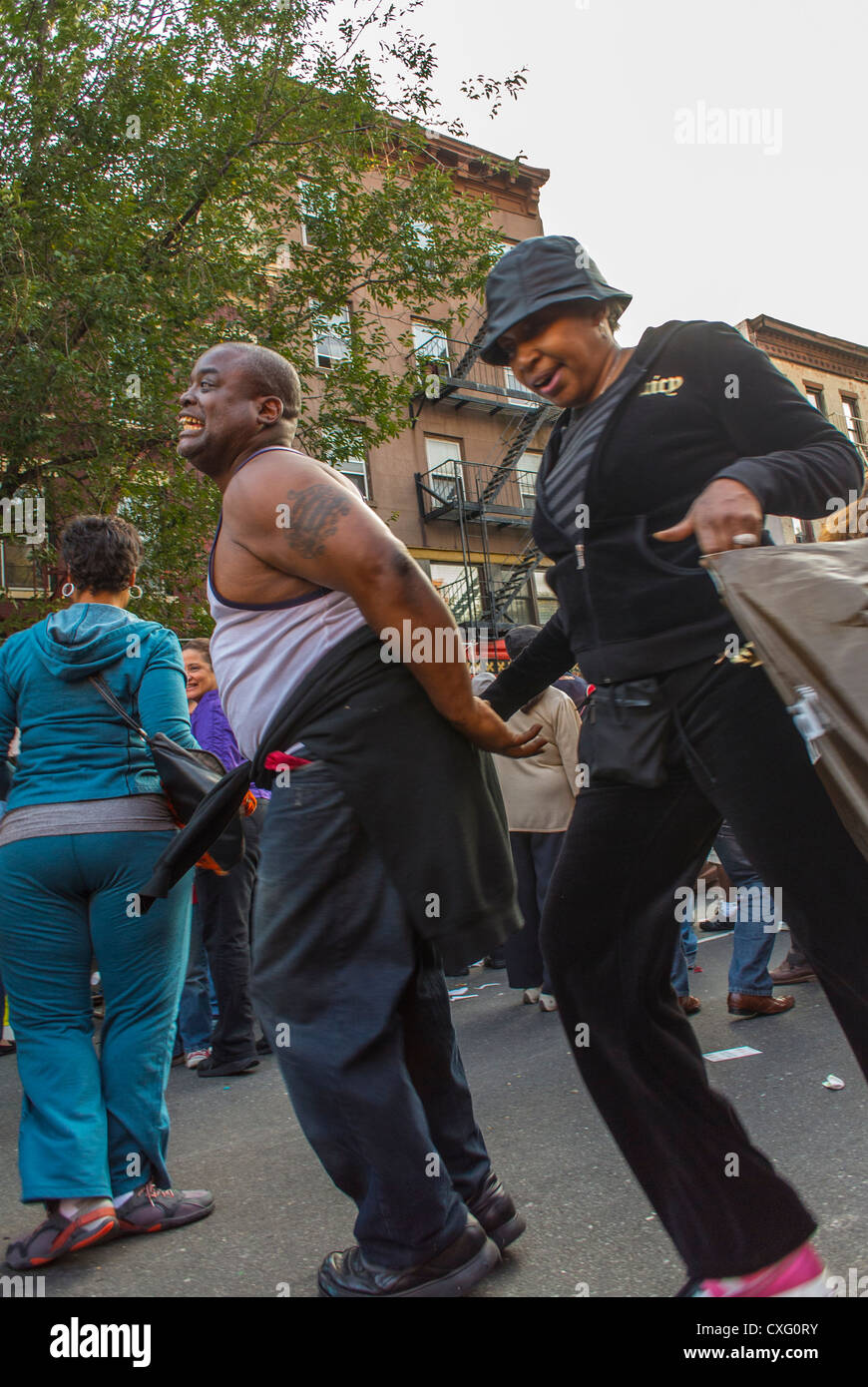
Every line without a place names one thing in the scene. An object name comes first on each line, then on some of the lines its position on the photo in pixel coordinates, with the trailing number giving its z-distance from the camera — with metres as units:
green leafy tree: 11.27
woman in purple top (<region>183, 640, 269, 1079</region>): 5.33
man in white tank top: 2.20
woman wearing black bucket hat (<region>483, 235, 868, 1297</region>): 1.84
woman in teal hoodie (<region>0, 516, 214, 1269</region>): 2.96
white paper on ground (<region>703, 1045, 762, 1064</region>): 4.35
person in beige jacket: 6.04
